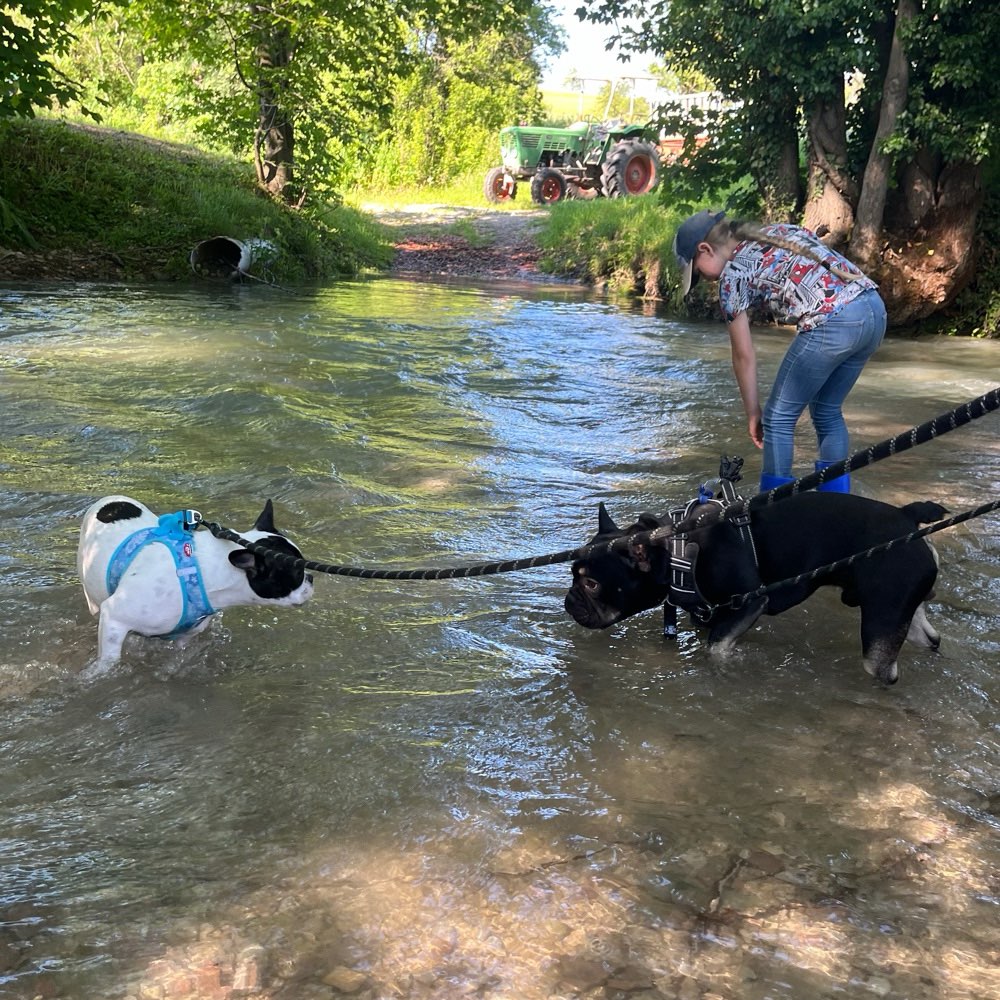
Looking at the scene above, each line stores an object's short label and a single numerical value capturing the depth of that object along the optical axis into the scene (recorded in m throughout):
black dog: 3.79
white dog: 3.69
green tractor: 27.47
